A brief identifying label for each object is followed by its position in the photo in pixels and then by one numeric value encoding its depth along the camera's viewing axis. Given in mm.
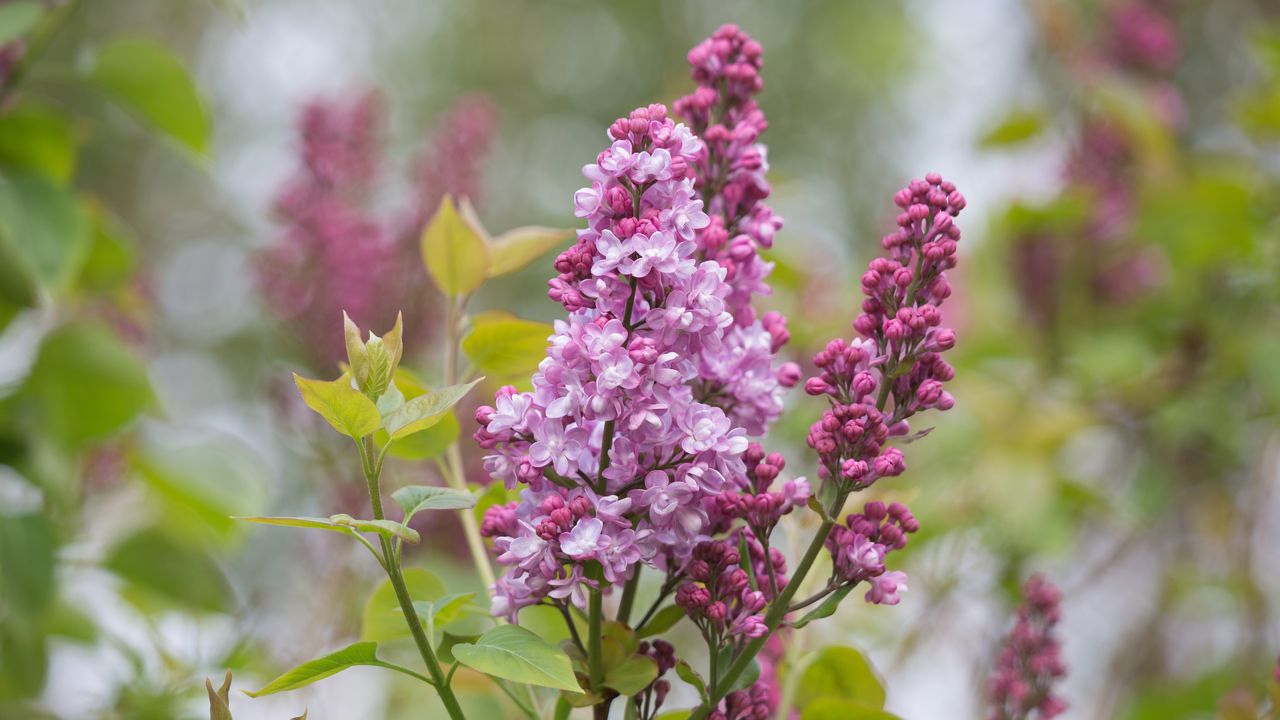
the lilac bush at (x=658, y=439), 1310
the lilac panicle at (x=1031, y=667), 1462
